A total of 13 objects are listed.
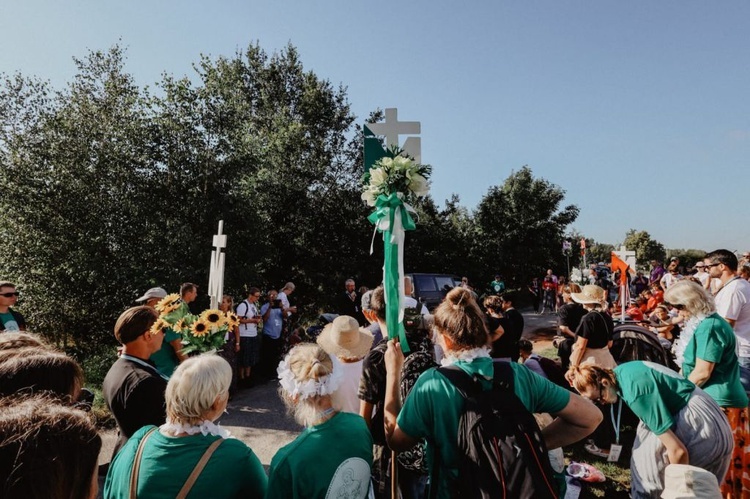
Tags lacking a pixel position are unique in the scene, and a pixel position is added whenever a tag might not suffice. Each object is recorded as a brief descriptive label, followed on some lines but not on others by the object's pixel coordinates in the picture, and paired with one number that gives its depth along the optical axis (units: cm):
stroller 512
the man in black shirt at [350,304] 945
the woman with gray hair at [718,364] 313
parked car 1203
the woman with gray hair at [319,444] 175
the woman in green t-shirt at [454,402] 195
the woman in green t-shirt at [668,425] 248
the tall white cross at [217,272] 509
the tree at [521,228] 2377
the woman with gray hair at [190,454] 171
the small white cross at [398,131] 295
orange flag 885
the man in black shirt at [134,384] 260
